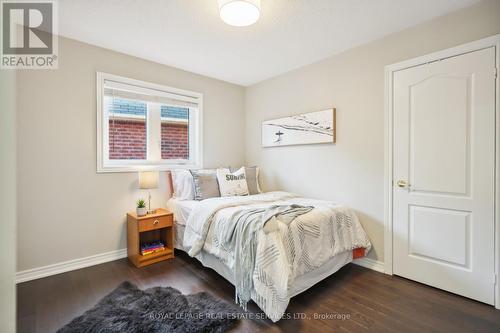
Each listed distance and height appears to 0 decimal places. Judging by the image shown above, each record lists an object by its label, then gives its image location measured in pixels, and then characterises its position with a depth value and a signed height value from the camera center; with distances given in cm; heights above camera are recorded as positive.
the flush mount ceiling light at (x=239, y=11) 177 +119
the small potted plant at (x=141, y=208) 269 -50
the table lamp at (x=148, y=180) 273 -17
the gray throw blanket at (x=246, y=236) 181 -59
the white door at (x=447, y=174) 192 -7
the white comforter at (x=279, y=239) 170 -66
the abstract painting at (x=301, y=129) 292 +51
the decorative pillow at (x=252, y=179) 342 -20
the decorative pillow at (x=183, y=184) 301 -25
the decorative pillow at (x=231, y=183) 313 -24
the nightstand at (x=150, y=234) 259 -84
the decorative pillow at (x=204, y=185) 296 -25
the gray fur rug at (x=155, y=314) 162 -111
